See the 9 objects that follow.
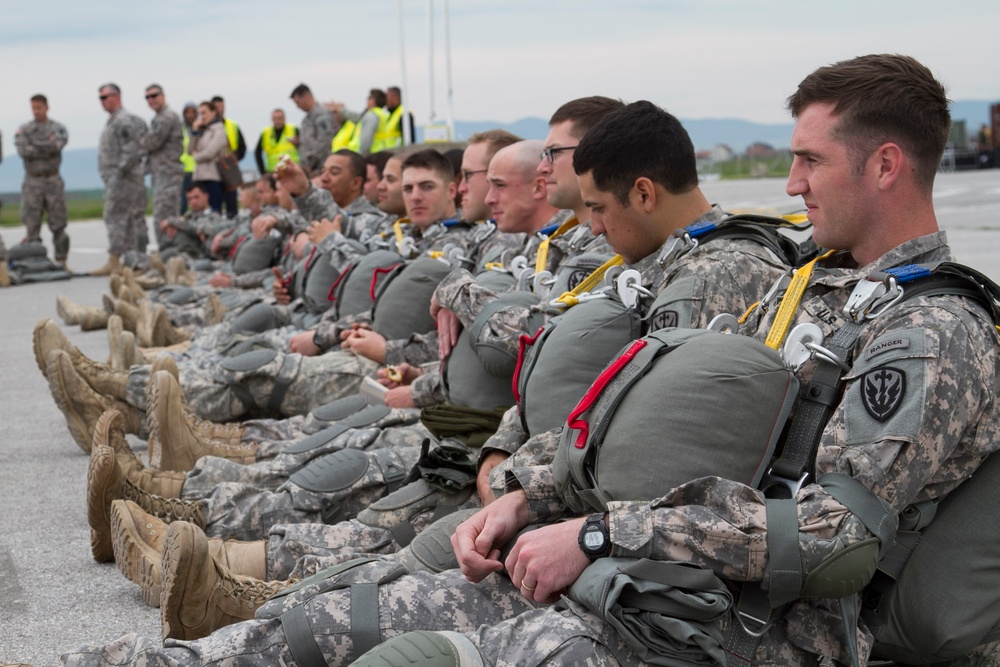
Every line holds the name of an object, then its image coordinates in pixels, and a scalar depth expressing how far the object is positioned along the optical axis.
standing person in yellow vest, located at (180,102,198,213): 16.23
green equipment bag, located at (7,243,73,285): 14.29
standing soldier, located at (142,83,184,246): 14.36
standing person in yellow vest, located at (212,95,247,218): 15.15
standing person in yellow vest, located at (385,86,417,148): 13.92
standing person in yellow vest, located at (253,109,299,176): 15.07
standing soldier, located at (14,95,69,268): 14.74
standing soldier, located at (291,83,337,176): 13.73
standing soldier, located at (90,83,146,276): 13.99
